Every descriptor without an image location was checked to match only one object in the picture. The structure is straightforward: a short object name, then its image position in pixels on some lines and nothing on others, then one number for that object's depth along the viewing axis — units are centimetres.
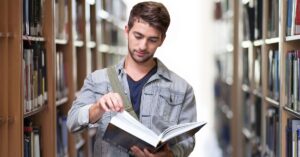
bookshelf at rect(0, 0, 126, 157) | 266
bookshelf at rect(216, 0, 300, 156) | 299
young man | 222
